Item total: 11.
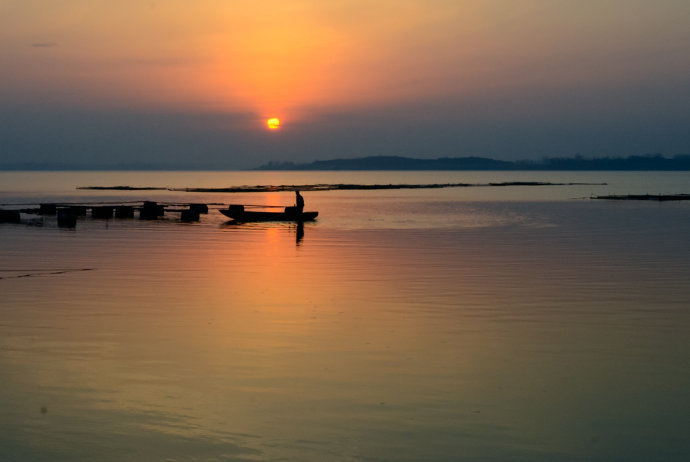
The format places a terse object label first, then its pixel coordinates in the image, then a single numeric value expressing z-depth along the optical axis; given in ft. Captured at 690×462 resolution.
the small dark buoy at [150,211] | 238.56
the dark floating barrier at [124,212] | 241.76
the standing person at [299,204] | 215.92
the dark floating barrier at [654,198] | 364.38
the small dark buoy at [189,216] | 226.17
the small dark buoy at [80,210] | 243.40
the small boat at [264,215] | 221.46
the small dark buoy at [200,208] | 232.45
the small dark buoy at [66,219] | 201.87
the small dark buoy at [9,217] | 216.74
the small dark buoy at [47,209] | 237.45
